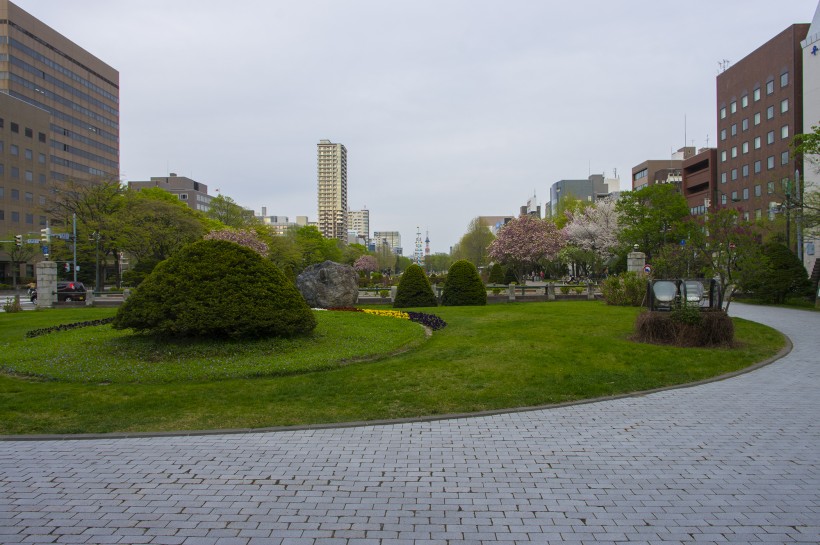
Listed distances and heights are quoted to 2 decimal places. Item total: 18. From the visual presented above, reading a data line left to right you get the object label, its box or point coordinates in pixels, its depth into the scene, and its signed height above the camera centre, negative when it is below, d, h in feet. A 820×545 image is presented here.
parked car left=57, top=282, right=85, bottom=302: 99.43 -4.27
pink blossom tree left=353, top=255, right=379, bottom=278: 269.85 +4.35
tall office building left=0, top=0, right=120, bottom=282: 198.39 +76.01
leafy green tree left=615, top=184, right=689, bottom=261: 141.28 +16.66
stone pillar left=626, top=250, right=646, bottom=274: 100.94 +2.26
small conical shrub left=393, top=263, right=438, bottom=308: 81.51 -3.39
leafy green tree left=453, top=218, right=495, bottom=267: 258.16 +15.13
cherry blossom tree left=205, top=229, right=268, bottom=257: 132.87 +9.36
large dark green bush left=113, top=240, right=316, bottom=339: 35.73 -2.08
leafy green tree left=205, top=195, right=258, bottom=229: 178.91 +21.76
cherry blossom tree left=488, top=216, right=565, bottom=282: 174.29 +10.55
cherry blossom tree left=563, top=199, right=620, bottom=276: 171.83 +14.48
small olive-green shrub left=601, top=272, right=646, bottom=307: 76.18 -2.84
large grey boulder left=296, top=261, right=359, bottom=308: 72.79 -2.19
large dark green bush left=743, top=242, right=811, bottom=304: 85.35 -0.98
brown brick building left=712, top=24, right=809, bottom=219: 159.53 +55.40
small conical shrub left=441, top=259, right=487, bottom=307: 80.84 -2.54
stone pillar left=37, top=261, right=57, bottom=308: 89.35 -2.62
